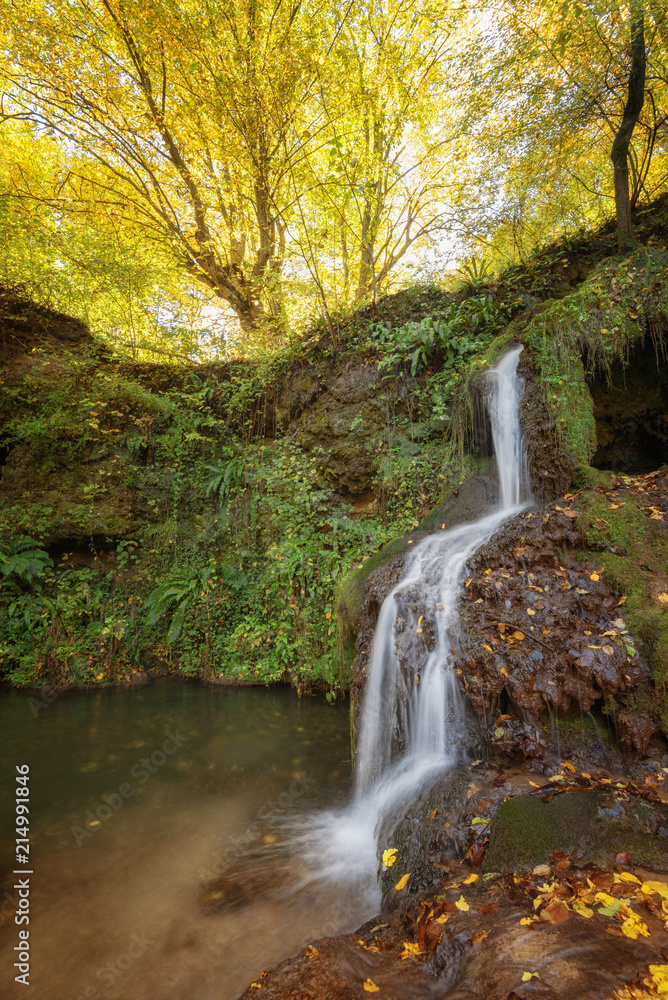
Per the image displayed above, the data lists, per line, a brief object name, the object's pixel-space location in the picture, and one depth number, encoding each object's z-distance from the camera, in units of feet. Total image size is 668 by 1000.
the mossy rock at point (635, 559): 10.91
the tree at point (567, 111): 20.86
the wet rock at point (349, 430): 26.40
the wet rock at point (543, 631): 10.84
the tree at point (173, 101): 27.25
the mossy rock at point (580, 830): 7.90
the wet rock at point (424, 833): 9.15
